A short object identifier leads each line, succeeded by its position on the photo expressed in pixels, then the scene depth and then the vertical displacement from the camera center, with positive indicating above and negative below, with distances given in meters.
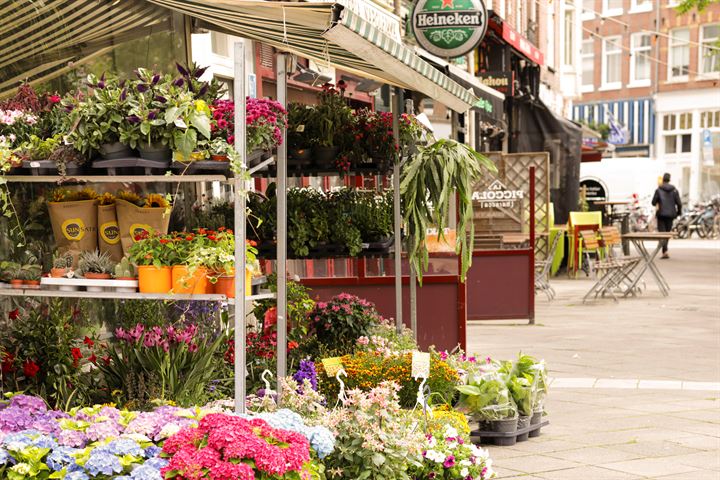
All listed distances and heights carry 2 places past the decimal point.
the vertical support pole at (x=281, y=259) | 5.05 -0.28
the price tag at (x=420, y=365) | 5.17 -0.81
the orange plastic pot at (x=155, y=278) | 4.59 -0.33
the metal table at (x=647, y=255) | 15.55 -0.85
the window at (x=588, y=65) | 51.28 +6.48
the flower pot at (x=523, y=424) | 6.96 -1.48
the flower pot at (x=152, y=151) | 4.50 +0.22
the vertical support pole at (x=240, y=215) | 4.37 -0.06
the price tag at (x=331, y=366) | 6.08 -0.96
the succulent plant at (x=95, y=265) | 4.80 -0.28
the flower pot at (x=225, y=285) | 4.57 -0.36
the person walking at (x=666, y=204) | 24.12 -0.14
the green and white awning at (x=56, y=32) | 5.52 +0.93
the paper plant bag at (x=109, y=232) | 5.07 -0.14
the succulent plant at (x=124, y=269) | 4.72 -0.30
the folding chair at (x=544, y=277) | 16.02 -1.21
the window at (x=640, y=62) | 49.56 +6.39
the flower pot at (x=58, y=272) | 4.84 -0.32
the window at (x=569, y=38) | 38.47 +5.86
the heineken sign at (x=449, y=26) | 12.62 +2.07
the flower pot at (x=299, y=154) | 6.84 +0.30
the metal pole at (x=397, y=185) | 7.12 +0.10
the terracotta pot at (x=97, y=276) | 4.74 -0.33
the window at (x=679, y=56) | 48.19 +6.49
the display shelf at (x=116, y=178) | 4.40 +0.10
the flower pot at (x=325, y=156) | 6.87 +0.29
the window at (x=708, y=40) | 46.81 +6.94
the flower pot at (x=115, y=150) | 4.53 +0.22
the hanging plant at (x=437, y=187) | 7.08 +0.09
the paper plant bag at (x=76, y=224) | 5.11 -0.10
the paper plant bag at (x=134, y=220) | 5.09 -0.09
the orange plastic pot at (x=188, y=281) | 4.54 -0.34
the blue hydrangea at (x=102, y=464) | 3.88 -0.96
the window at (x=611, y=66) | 50.59 +6.34
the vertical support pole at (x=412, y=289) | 7.72 -0.65
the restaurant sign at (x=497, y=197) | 13.80 +0.03
